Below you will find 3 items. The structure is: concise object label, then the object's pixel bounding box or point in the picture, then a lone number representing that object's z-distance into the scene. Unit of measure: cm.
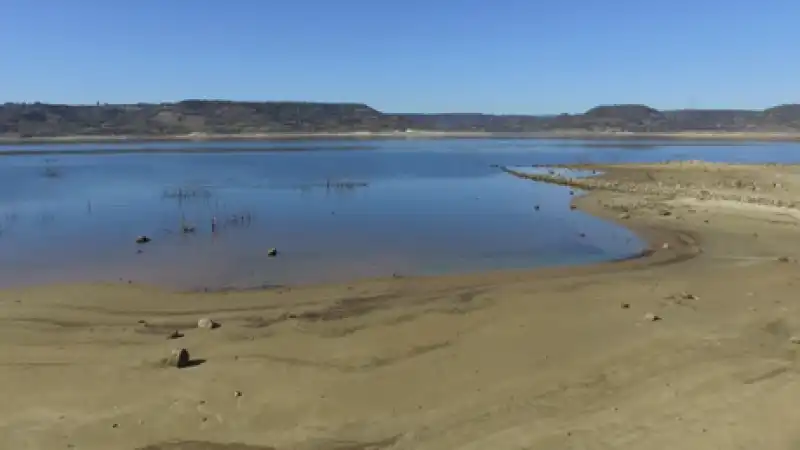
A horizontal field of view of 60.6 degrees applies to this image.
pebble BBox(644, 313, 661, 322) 1012
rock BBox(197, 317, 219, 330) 1003
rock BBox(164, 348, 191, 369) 826
